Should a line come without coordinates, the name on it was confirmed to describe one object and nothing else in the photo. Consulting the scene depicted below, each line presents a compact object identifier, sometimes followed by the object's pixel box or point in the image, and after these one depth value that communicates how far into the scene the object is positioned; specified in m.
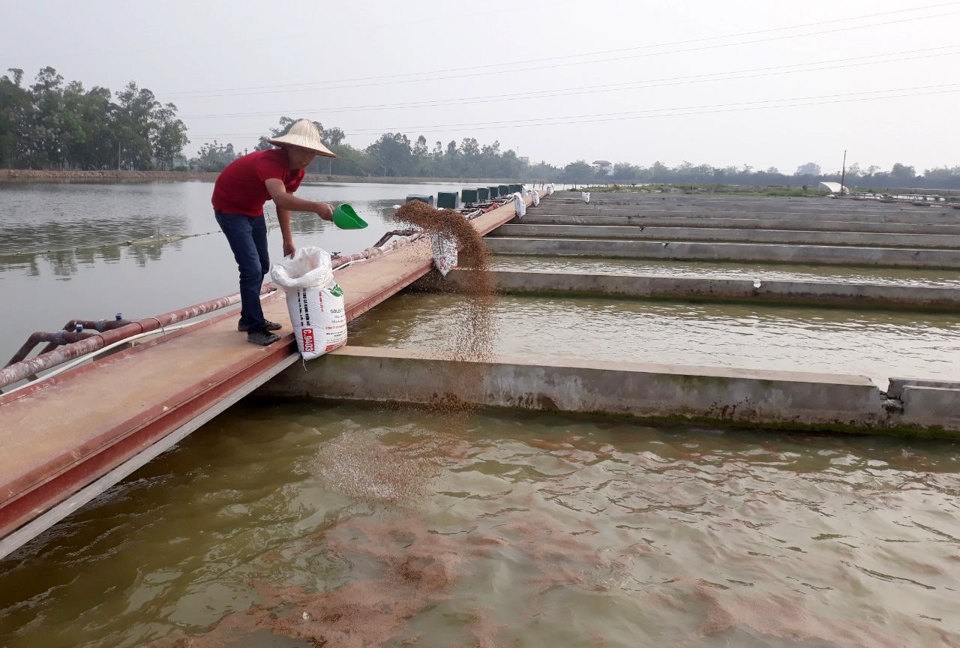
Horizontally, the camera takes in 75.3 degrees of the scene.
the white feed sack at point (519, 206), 16.52
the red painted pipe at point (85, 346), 3.07
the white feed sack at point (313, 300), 3.82
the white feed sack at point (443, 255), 7.31
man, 3.51
